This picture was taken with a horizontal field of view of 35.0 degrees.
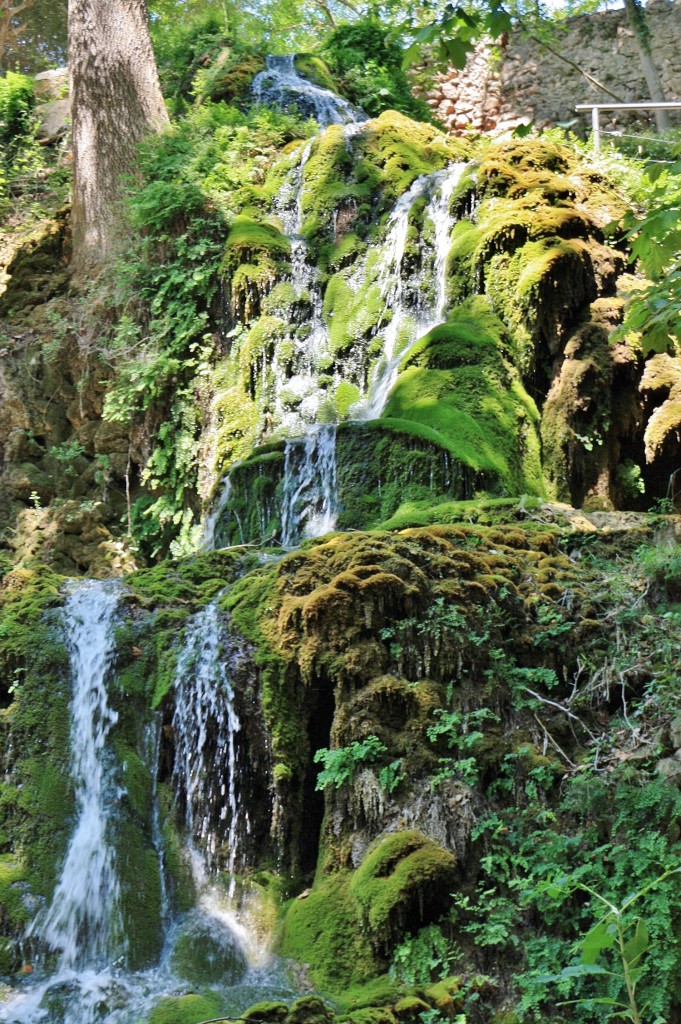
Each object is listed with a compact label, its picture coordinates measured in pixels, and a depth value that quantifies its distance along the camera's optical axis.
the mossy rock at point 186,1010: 4.80
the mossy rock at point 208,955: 5.34
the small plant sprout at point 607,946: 2.34
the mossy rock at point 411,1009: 4.51
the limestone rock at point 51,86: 15.92
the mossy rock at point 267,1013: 4.51
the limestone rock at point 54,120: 14.87
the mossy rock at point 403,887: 4.89
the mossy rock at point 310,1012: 4.48
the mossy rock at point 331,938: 5.02
